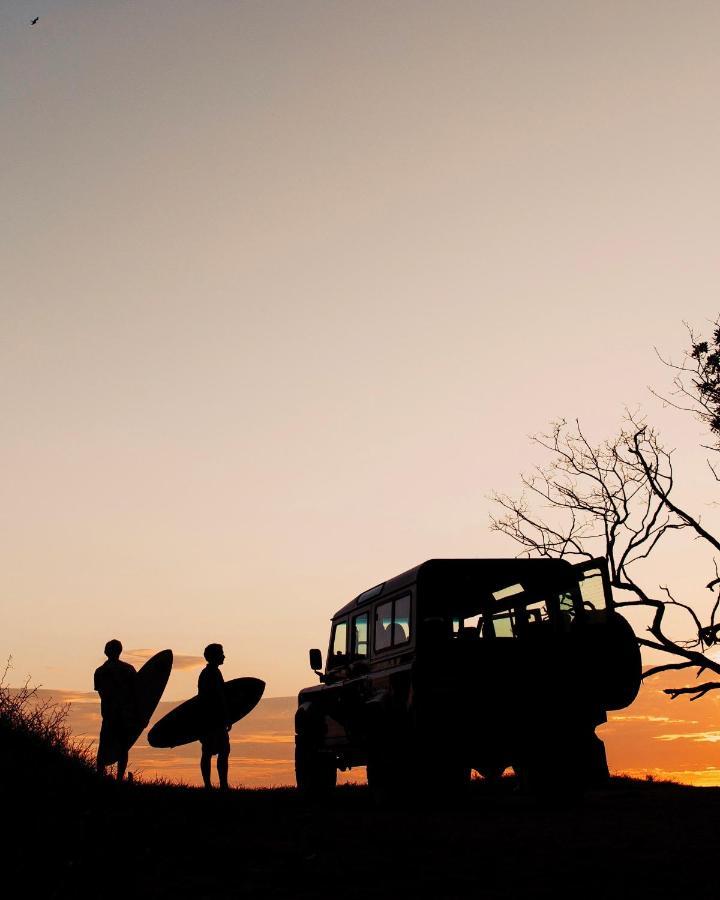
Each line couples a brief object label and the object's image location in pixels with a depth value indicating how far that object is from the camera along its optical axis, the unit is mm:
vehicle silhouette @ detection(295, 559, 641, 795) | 11695
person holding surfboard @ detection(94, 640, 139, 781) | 13867
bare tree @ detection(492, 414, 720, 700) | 26703
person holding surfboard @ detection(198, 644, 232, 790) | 13359
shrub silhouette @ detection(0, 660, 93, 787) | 12492
